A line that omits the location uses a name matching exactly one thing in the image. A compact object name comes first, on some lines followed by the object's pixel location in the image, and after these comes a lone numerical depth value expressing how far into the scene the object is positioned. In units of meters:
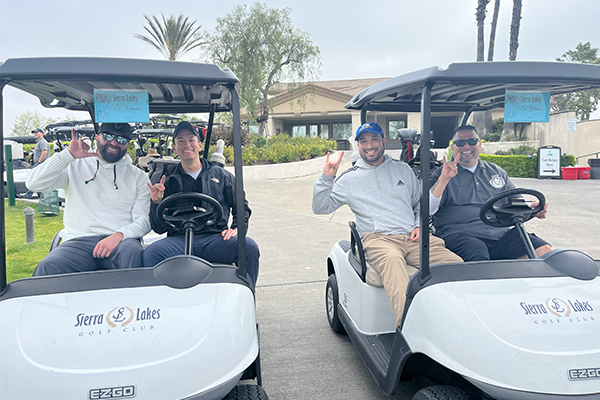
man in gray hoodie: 2.73
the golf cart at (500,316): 1.55
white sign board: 13.03
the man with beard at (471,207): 2.65
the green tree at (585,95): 25.09
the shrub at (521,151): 14.98
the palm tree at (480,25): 18.14
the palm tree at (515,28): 17.78
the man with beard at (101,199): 2.47
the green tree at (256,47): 17.70
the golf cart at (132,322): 1.52
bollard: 5.84
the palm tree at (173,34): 21.45
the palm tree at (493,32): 18.58
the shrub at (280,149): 14.52
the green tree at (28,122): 37.91
